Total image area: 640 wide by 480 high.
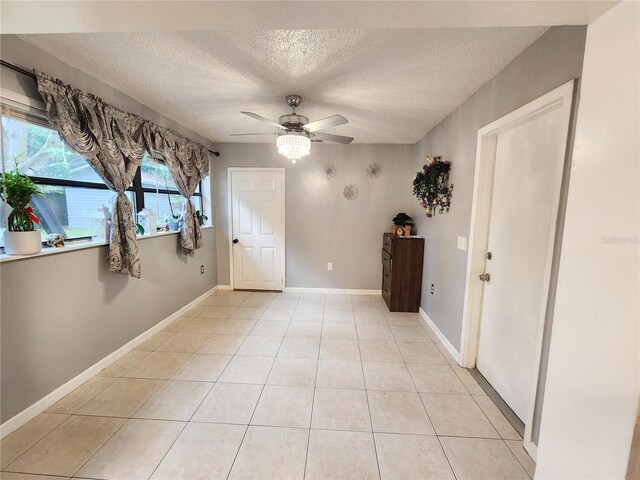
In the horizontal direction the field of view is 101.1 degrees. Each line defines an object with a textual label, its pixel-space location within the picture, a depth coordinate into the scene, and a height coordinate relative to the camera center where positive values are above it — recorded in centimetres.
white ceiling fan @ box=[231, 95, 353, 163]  229 +71
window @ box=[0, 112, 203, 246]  168 +20
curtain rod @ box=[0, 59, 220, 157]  152 +81
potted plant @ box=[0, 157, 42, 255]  153 -5
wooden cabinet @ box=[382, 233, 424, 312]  348 -80
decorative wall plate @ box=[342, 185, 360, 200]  411 +31
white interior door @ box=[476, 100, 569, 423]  150 -23
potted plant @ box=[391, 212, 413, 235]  374 -14
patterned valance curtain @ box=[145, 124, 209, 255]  283 +52
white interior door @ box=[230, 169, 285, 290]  416 -30
